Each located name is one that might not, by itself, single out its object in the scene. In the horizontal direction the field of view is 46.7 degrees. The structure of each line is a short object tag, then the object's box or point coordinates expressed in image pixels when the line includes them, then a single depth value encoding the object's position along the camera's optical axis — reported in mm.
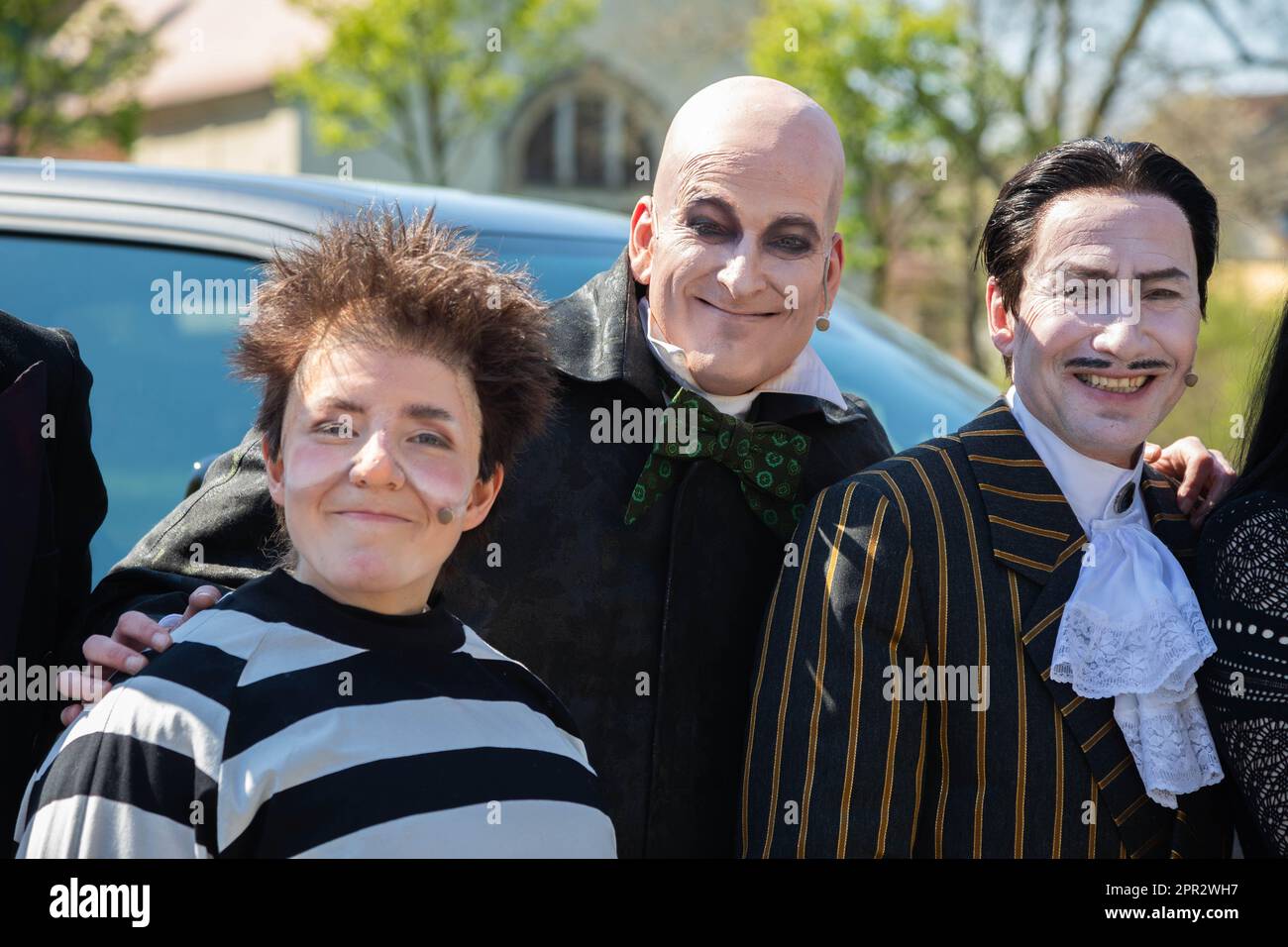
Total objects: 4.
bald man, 2549
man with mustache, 2293
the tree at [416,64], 18531
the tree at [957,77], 16859
